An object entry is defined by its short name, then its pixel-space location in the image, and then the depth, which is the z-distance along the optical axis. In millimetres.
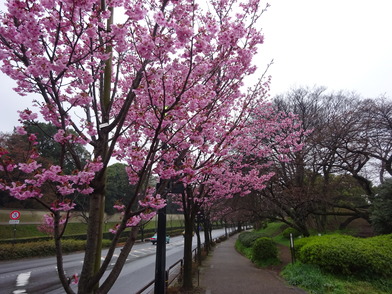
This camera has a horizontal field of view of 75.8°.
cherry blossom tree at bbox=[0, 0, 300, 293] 2574
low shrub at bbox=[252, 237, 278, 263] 13368
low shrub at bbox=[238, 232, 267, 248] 19588
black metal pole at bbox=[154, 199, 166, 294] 5168
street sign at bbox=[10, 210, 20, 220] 17588
